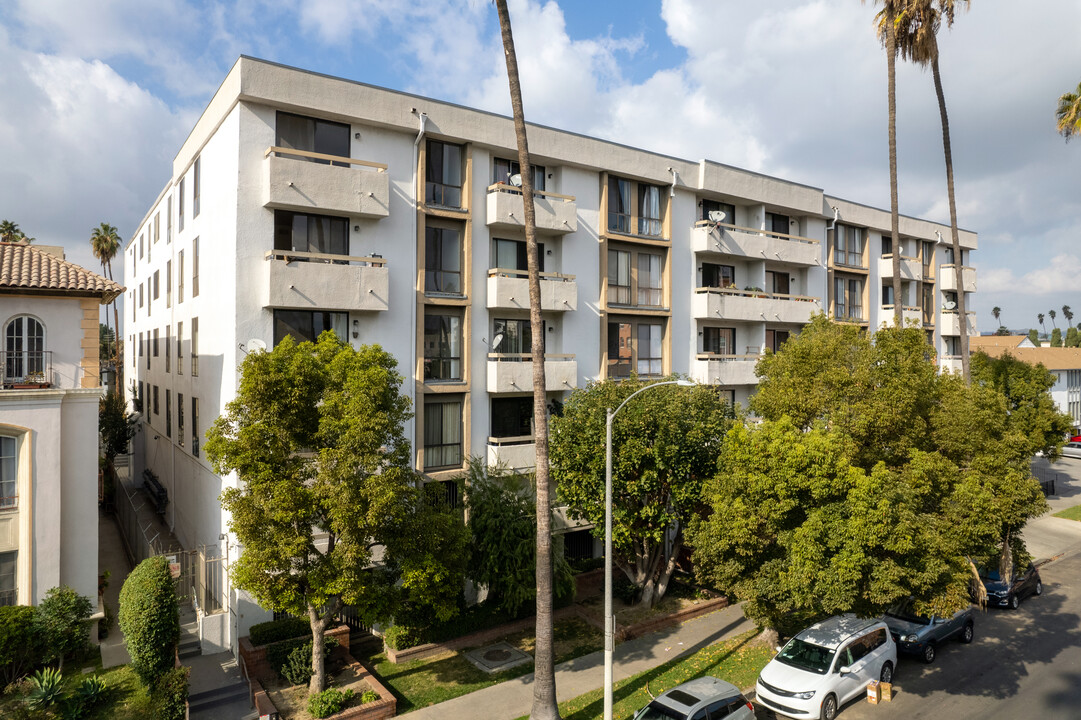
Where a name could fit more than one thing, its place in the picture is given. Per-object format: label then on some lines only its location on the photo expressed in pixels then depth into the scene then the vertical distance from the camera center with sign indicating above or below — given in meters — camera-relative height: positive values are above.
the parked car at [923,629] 19.36 -8.01
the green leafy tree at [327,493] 14.80 -2.91
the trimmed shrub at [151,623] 15.37 -6.12
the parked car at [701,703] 14.30 -7.58
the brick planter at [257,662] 17.69 -8.08
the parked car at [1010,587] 24.05 -8.21
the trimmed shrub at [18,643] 15.95 -6.89
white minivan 16.00 -7.81
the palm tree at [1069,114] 24.80 +9.95
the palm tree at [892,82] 26.88 +11.86
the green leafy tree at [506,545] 19.73 -5.46
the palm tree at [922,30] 26.60 +14.01
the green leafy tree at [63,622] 16.80 -6.73
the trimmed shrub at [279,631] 18.55 -7.64
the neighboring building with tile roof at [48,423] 17.30 -1.56
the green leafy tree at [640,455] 20.27 -2.76
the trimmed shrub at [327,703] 15.47 -8.09
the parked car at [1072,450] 58.03 -7.43
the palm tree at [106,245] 55.81 +10.51
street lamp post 15.52 -4.92
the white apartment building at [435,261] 20.59 +4.12
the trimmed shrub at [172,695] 14.83 -7.60
